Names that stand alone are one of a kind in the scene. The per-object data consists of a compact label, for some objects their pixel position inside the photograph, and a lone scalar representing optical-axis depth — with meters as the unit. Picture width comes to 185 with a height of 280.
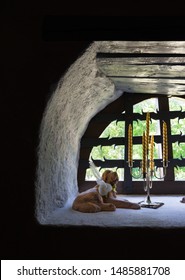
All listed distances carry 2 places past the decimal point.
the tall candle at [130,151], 1.52
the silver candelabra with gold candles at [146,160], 1.40
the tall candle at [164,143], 1.48
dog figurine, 1.33
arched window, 1.88
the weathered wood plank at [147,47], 1.17
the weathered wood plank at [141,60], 1.28
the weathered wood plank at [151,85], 1.59
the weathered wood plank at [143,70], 1.38
